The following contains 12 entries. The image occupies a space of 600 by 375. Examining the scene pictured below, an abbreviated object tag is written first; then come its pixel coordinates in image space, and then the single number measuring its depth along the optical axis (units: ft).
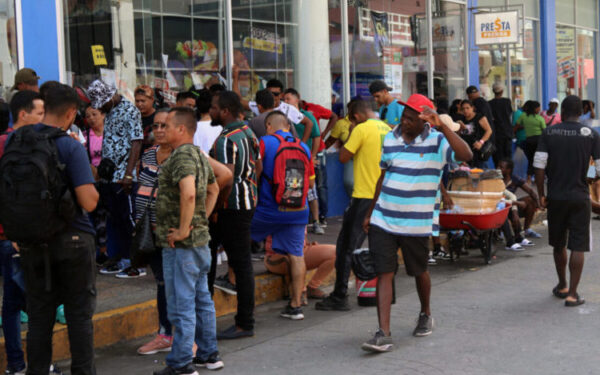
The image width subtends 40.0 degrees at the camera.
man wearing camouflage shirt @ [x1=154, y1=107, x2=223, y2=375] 17.12
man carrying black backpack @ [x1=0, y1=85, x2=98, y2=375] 14.74
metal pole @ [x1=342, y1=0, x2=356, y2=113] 43.83
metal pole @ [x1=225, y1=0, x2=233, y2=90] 37.35
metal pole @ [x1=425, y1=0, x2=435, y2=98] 50.97
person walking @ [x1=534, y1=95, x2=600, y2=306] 24.09
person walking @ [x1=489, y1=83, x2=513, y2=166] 49.26
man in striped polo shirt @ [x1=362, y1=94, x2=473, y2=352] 19.75
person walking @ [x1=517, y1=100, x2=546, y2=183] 54.60
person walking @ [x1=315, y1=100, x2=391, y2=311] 24.08
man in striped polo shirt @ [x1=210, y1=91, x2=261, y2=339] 20.63
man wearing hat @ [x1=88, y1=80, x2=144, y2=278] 25.44
